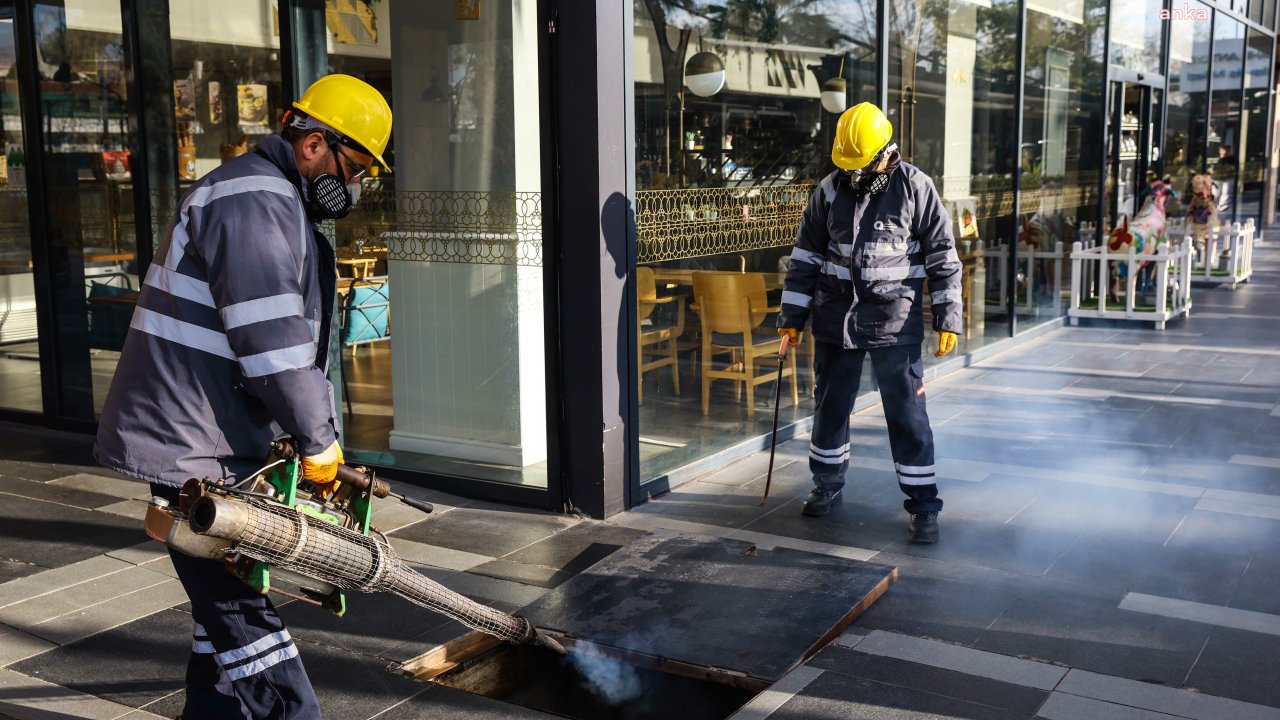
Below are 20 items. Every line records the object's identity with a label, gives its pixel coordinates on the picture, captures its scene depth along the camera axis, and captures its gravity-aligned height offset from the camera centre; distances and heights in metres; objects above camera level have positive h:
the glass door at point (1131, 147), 13.22 +0.62
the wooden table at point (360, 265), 6.32 -0.30
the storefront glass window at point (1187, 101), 15.69 +1.42
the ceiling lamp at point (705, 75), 6.08 +0.70
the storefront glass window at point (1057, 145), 10.68 +0.54
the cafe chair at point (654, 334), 5.80 -0.67
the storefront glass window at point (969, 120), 8.23 +0.64
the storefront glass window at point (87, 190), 6.99 +0.15
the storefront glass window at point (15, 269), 7.36 -0.35
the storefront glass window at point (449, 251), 5.73 -0.22
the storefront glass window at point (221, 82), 6.38 +0.75
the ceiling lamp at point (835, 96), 7.20 +0.68
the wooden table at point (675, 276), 5.96 -0.37
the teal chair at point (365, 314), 6.30 -0.57
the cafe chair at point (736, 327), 6.41 -0.70
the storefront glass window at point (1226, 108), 18.48 +1.52
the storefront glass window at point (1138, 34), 12.44 +1.87
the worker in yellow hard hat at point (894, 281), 5.15 -0.36
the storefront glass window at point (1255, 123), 20.92 +1.38
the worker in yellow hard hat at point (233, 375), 2.79 -0.40
